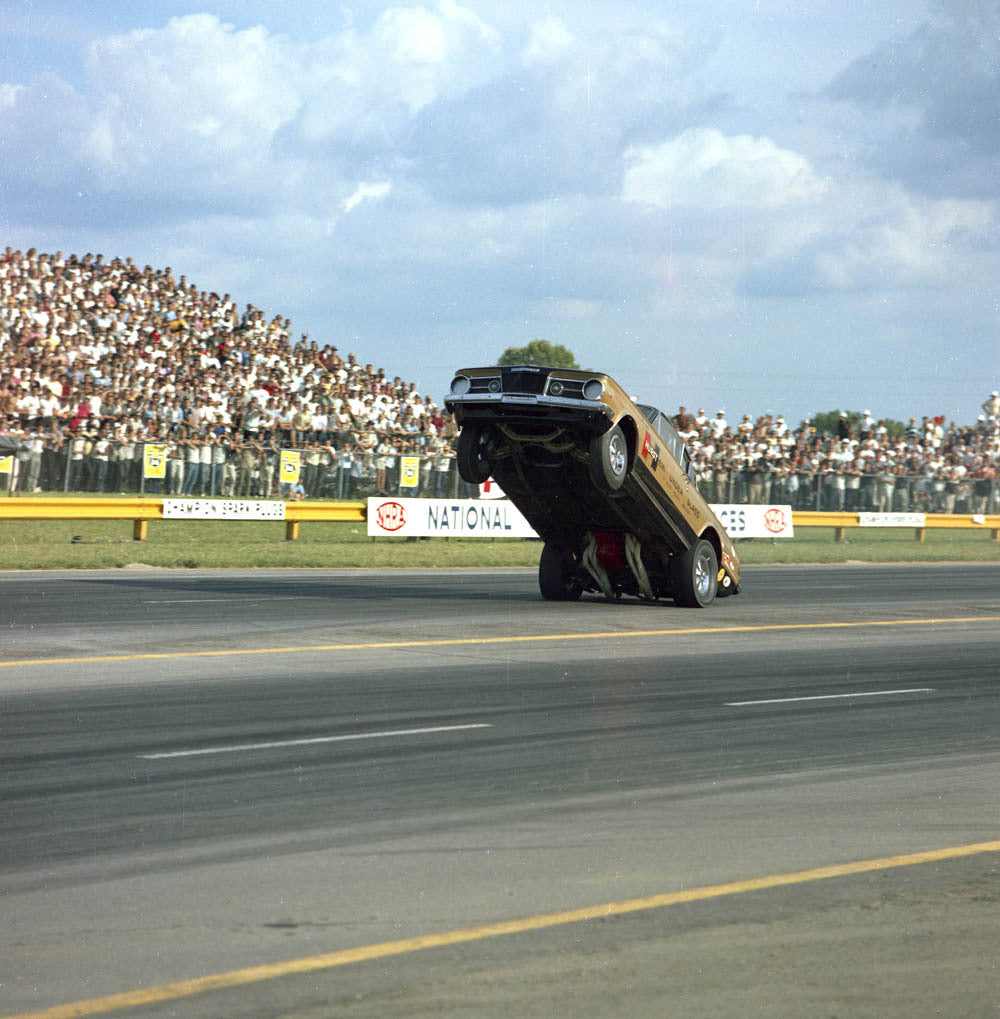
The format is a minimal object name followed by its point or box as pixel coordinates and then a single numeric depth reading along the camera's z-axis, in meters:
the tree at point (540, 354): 100.19
